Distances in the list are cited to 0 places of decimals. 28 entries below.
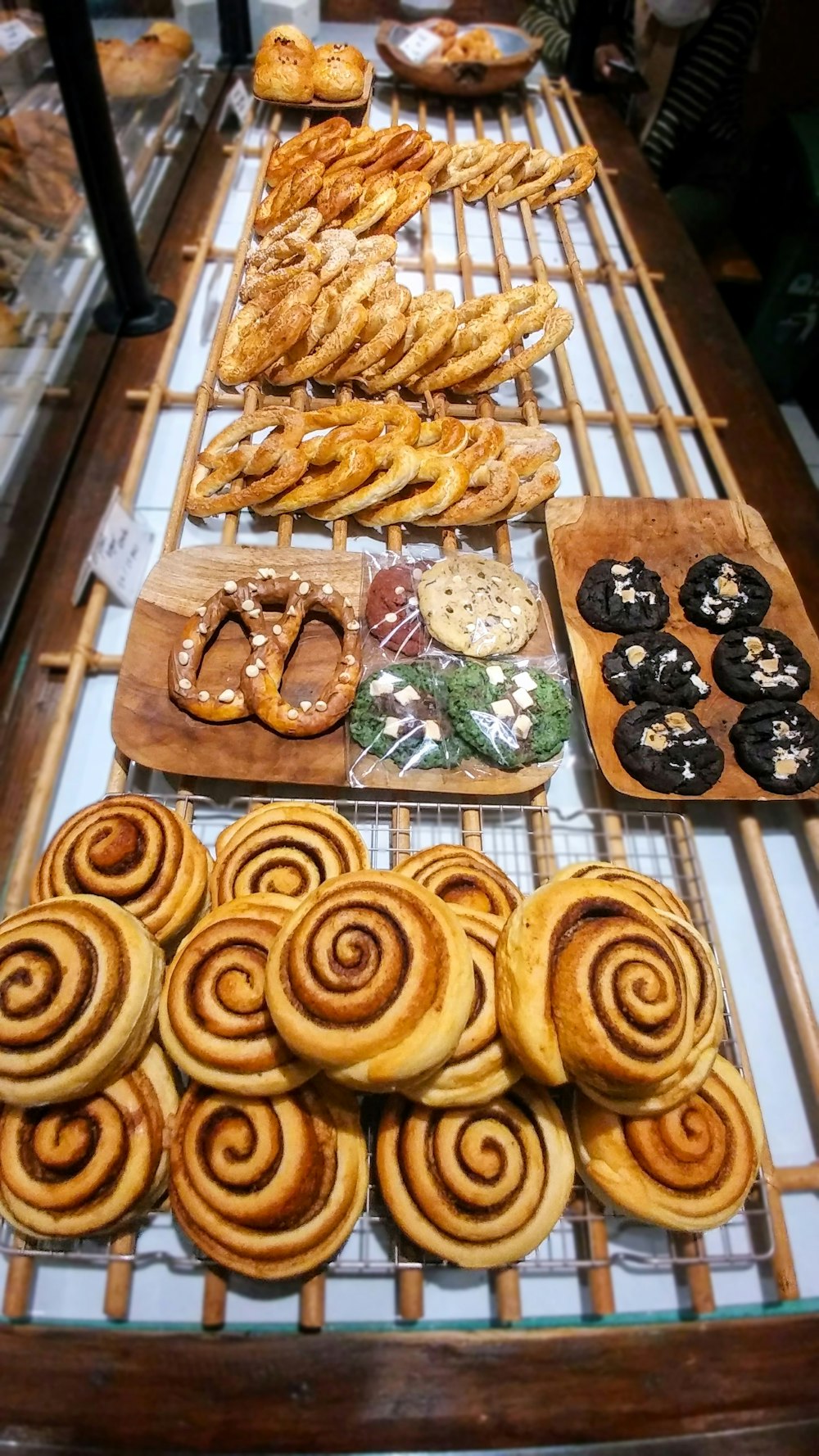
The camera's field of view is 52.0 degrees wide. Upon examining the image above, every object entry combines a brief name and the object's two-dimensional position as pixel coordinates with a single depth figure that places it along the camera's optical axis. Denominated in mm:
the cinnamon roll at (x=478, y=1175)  447
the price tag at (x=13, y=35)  908
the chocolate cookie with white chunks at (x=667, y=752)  622
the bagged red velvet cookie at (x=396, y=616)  689
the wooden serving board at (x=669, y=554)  688
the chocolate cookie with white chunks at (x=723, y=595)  729
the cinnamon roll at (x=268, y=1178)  439
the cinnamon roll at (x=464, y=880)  538
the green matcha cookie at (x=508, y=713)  625
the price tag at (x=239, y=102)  1261
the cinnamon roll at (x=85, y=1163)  444
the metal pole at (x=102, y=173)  882
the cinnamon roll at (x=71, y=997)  435
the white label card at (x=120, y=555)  748
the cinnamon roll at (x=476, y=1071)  456
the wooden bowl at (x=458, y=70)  1250
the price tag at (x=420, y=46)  1267
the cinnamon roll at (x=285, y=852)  542
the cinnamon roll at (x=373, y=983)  422
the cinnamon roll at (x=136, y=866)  525
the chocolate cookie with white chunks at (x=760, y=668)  686
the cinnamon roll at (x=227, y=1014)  452
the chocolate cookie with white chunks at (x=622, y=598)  710
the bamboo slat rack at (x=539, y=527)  482
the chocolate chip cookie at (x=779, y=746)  637
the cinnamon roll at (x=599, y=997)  425
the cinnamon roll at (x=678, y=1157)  450
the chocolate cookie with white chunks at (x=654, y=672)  673
